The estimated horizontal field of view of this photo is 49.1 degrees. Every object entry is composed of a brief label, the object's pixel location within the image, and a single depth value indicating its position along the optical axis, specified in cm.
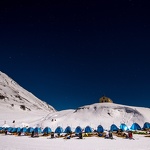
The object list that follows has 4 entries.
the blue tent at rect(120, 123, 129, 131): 4035
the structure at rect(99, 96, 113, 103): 8106
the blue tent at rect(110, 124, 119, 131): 3903
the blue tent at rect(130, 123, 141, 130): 3954
